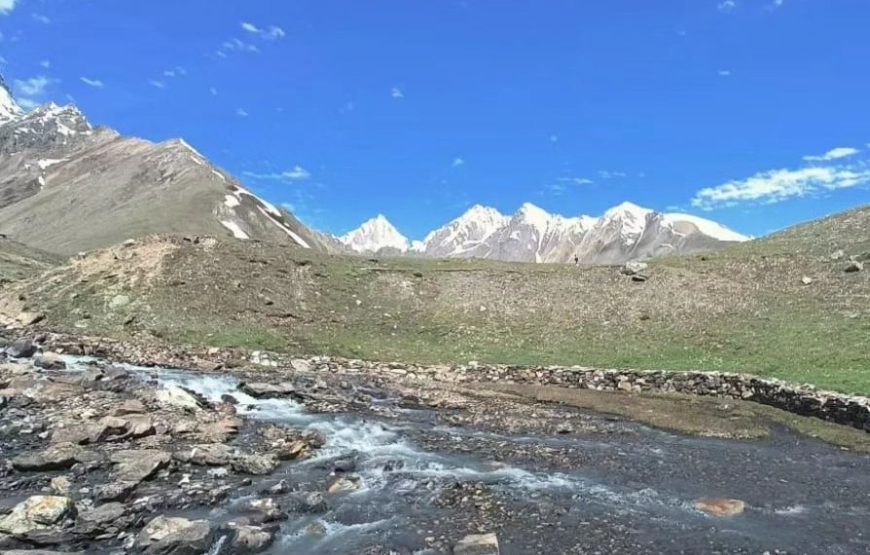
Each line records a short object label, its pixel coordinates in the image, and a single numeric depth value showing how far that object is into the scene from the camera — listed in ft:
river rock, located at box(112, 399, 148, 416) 85.69
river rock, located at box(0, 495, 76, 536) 49.85
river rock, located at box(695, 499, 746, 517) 61.72
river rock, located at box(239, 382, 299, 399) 111.90
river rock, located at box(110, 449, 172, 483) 64.03
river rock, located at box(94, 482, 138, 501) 57.93
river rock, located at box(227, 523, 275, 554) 49.83
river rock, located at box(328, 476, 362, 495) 65.98
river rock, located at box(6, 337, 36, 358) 129.29
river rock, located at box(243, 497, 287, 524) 56.08
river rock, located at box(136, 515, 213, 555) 48.32
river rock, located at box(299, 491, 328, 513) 59.72
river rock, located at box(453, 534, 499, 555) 50.52
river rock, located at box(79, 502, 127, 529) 52.19
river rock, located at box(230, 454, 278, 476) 69.62
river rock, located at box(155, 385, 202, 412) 95.01
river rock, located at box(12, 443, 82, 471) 64.85
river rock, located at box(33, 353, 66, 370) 118.11
